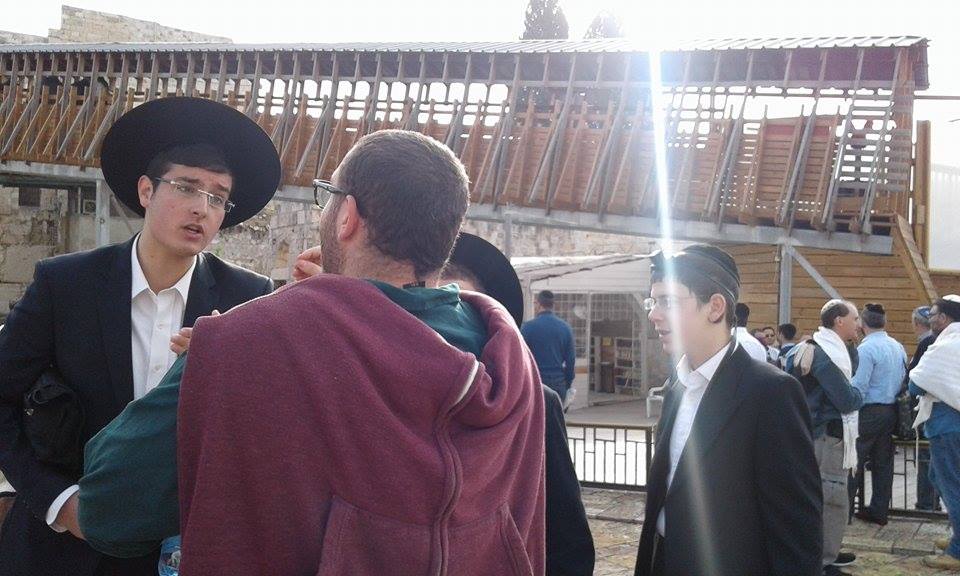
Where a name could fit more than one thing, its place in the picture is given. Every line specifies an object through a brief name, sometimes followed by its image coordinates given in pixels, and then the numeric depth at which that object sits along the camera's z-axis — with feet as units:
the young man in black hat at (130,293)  8.21
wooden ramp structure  47.96
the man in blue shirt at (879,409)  29.91
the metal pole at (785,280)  49.21
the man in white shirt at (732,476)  10.59
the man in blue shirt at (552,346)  37.73
